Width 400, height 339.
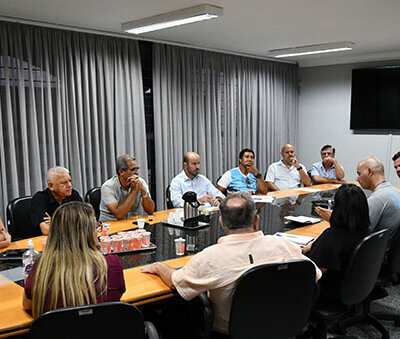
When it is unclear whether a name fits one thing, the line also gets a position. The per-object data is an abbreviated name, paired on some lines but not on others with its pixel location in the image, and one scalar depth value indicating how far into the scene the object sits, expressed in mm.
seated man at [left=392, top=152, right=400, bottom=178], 3895
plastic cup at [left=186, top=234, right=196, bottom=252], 2782
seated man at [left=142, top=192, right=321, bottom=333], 2014
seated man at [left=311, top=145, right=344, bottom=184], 5918
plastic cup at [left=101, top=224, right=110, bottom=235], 3061
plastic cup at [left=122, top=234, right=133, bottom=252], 2730
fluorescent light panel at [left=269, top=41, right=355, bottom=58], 5742
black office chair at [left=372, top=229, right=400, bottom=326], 2955
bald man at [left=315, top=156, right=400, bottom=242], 3119
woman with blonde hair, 1774
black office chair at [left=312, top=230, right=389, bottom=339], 2443
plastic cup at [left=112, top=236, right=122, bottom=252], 2723
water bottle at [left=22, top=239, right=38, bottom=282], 2379
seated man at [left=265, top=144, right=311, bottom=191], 5750
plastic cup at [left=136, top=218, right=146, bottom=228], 3262
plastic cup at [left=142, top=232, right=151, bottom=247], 2789
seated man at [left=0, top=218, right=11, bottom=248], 2852
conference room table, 2002
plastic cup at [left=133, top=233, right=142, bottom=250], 2751
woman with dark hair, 2494
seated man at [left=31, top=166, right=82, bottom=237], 3256
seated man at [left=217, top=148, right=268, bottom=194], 5223
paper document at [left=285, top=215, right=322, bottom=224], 3539
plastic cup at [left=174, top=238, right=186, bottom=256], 2695
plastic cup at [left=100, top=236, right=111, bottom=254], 2691
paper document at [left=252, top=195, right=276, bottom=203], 4486
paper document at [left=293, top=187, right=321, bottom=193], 5237
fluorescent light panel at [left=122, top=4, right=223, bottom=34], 3729
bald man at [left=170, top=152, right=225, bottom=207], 4465
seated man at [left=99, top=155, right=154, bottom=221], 3701
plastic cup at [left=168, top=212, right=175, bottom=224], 3407
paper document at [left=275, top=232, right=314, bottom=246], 2967
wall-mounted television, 6785
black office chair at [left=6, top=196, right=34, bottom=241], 3457
